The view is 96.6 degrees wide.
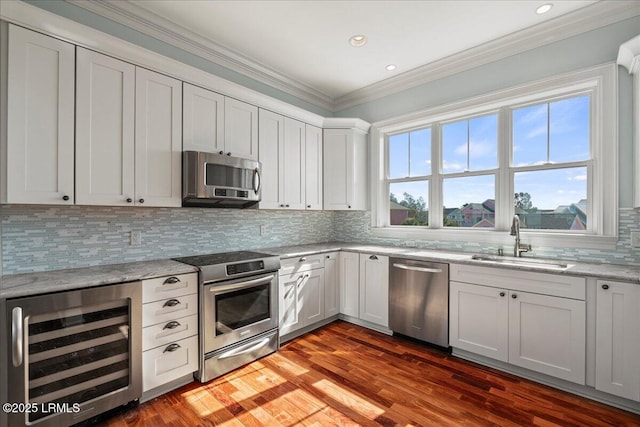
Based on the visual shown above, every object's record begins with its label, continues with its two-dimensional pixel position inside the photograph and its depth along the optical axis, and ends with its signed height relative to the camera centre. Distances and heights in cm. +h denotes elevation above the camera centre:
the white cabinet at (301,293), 291 -86
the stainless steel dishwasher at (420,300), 271 -87
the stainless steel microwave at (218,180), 236 +29
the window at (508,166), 241 +50
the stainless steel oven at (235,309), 224 -84
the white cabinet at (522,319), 208 -86
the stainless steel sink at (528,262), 232 -42
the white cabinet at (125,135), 193 +57
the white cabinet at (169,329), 197 -85
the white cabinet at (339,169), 374 +58
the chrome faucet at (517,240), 266 -25
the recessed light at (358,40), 273 +168
